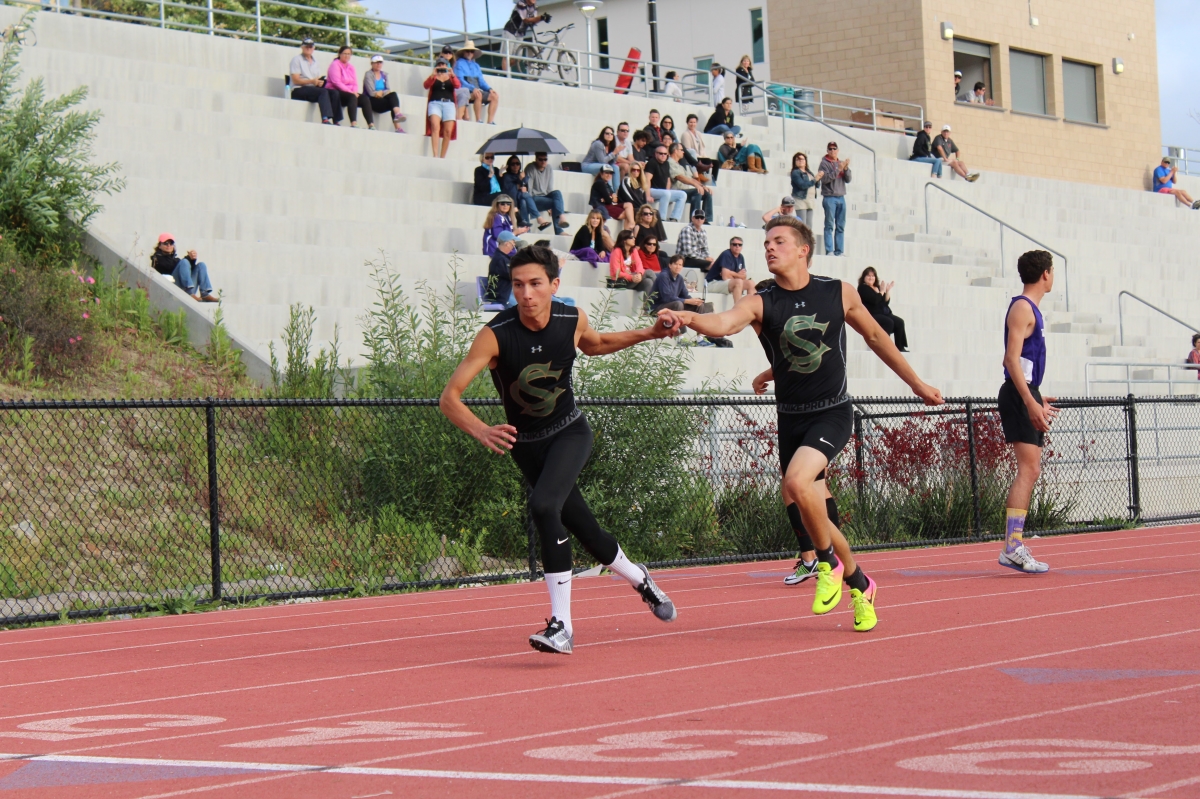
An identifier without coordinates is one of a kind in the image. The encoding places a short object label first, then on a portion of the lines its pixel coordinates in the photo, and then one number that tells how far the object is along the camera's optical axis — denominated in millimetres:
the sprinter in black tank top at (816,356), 8391
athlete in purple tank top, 10930
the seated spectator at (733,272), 22797
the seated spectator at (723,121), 30281
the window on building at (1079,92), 45719
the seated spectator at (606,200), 24109
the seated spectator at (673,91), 33531
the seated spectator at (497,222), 21094
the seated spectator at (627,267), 21672
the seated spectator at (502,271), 19441
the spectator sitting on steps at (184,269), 18469
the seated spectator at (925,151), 35406
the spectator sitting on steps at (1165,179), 43681
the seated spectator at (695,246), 23594
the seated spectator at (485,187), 23344
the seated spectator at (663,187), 25453
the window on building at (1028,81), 44312
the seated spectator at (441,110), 24734
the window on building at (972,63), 43312
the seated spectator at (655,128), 26203
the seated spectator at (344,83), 24578
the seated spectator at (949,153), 35812
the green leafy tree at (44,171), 18250
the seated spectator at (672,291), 21062
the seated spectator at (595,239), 22484
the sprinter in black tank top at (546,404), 7781
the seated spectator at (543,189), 23828
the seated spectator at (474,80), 26609
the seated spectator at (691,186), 26031
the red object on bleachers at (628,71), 32062
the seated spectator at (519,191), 23188
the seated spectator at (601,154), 25672
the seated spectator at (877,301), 21250
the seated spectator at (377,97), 25016
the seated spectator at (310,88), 24375
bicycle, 30453
